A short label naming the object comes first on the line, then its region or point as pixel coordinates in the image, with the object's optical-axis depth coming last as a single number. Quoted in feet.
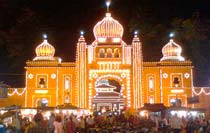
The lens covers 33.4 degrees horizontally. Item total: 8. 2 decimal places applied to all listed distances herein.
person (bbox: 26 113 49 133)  58.56
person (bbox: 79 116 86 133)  71.55
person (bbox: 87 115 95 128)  76.95
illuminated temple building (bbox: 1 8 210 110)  119.38
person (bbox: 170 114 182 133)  62.09
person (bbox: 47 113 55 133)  64.00
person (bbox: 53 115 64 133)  53.99
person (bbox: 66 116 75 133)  60.05
